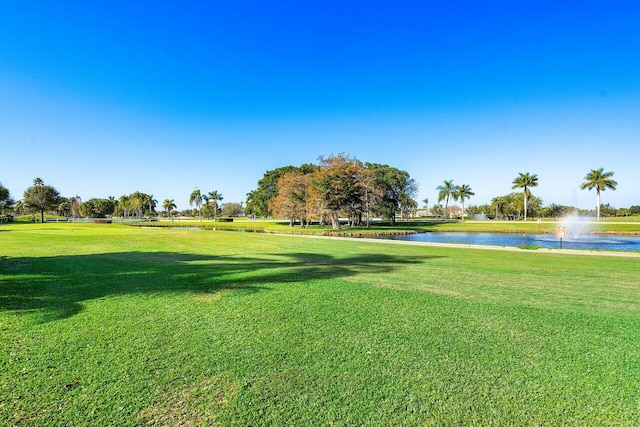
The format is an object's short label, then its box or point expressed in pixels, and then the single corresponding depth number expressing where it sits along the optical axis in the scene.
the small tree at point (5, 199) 68.94
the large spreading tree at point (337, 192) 42.28
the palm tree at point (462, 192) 89.34
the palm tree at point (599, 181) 62.81
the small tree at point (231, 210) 145.65
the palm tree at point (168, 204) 120.56
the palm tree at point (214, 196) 104.31
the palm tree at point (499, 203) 98.44
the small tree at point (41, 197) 81.00
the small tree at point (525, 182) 73.00
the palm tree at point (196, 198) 105.82
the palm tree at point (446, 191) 88.81
